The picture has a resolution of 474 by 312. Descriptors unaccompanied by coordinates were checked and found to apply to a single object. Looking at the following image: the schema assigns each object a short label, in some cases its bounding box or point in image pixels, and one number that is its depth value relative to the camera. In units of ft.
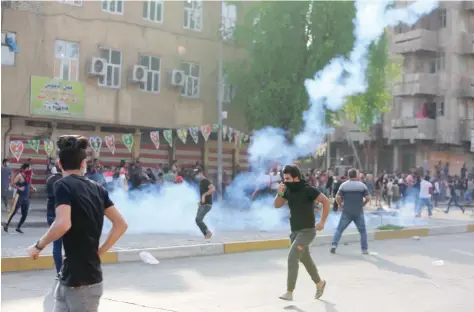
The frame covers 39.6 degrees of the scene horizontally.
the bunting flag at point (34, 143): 73.05
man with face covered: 25.07
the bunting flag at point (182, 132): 76.80
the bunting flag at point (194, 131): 77.61
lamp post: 83.45
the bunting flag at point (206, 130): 76.90
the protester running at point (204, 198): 42.93
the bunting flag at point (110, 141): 77.41
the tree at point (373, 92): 89.97
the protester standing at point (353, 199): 38.93
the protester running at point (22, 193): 45.75
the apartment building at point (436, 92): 135.13
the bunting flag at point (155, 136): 78.59
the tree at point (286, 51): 81.87
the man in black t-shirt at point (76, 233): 12.31
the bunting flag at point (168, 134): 79.41
